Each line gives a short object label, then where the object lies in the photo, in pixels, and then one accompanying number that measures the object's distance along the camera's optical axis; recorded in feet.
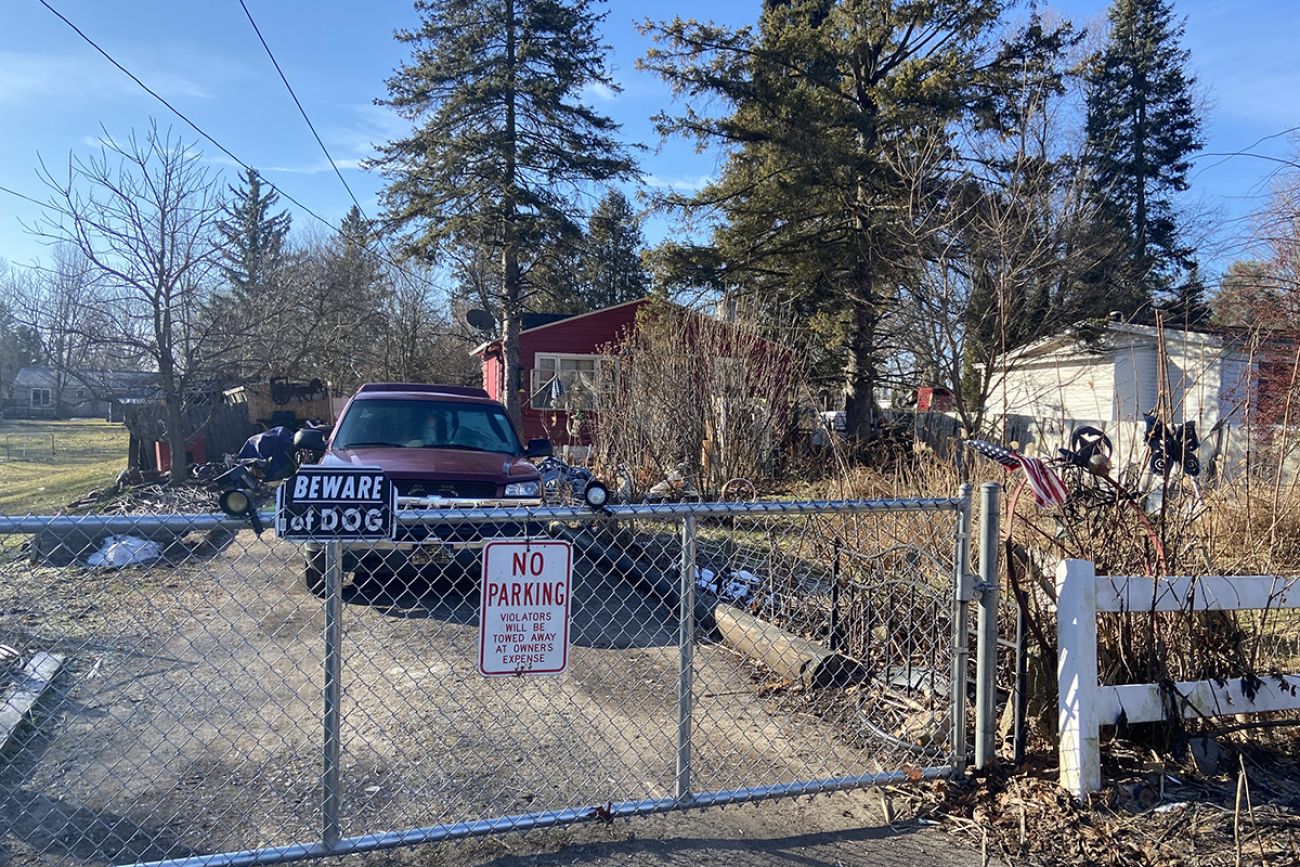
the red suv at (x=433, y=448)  21.15
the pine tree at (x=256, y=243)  49.06
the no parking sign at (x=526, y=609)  10.06
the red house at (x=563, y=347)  77.56
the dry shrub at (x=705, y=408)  39.73
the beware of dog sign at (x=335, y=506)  9.20
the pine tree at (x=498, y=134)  64.54
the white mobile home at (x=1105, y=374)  52.85
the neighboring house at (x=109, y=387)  45.91
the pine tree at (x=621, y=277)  122.31
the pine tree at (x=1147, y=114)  97.25
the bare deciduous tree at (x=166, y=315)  42.11
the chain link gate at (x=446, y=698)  10.69
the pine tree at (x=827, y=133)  56.29
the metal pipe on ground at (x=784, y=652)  15.94
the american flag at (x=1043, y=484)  12.50
